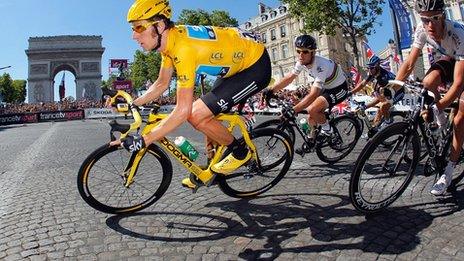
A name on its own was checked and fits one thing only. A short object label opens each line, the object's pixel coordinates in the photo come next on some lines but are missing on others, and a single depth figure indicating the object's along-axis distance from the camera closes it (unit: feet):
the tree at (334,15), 91.97
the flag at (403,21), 54.39
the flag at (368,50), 54.13
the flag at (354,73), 61.76
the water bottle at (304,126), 19.77
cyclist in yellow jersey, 11.10
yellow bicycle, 12.26
